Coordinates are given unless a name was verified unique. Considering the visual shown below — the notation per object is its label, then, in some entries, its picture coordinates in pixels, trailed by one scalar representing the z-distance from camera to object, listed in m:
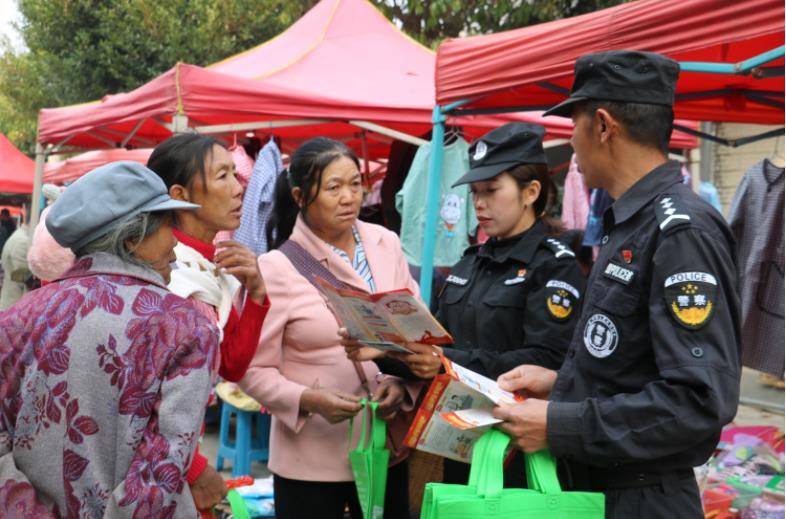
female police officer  2.37
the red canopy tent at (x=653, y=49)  2.86
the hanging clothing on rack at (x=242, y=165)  6.04
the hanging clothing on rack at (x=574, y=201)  6.38
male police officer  1.58
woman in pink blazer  2.59
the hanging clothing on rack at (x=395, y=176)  6.62
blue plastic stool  5.21
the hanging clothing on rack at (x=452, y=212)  5.49
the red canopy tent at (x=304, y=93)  5.71
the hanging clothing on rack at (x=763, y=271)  3.90
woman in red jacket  2.35
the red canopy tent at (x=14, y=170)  15.05
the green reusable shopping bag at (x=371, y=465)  2.47
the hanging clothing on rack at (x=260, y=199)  5.68
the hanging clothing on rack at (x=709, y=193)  7.10
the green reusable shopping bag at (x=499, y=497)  1.62
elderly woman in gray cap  1.67
